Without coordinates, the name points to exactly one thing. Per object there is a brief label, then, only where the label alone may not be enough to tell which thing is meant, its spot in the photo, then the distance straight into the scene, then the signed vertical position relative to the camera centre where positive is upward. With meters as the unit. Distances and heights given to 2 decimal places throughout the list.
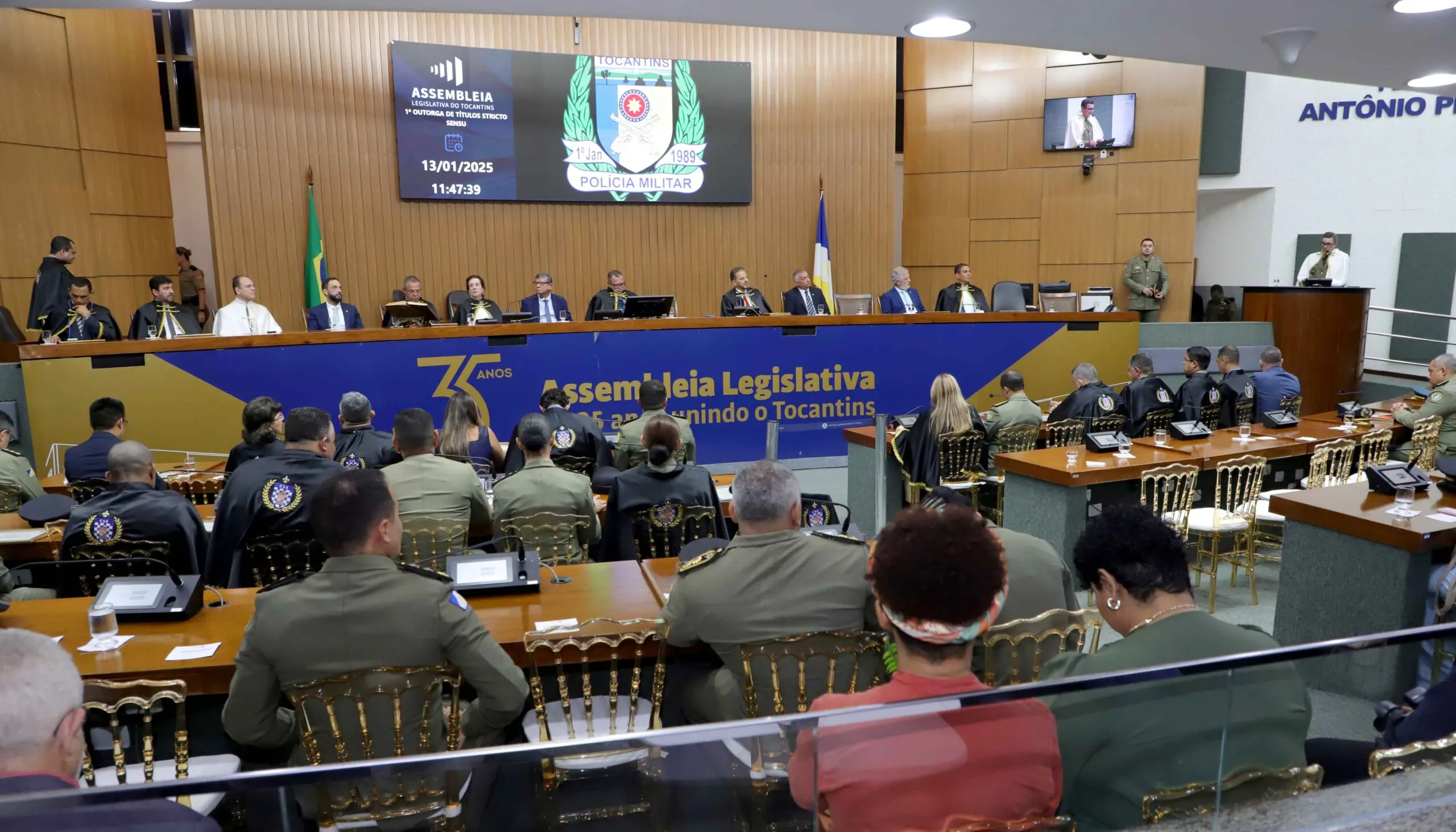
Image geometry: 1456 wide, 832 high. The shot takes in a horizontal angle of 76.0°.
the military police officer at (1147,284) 11.66 -0.04
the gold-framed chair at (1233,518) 4.98 -1.30
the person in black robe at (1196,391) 7.06 -0.84
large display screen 9.92 +1.72
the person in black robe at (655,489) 4.10 -0.90
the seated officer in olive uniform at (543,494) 3.97 -0.90
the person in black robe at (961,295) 10.37 -0.15
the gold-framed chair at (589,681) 2.46 -1.07
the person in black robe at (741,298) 9.51 -0.16
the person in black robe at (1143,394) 6.98 -0.85
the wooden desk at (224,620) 2.44 -0.99
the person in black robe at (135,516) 3.51 -0.88
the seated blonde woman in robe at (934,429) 5.90 -0.94
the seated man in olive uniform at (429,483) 3.90 -0.84
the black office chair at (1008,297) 10.80 -0.19
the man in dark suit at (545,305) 9.38 -0.23
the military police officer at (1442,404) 6.14 -0.82
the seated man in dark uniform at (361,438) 4.90 -0.82
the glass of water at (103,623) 2.61 -0.94
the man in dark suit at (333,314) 9.00 -0.30
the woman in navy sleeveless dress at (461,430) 5.04 -0.80
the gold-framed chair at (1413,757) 1.91 -0.98
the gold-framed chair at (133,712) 2.09 -0.98
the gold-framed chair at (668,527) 4.02 -1.05
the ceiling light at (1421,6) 3.76 +1.12
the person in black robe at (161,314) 7.80 -0.25
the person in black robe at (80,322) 7.09 -0.29
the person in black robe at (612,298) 9.45 -0.16
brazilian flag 9.66 +0.15
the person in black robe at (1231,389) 7.18 -0.83
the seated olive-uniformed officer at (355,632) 2.18 -0.82
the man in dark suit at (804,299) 9.73 -0.18
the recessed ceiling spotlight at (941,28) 4.52 +1.24
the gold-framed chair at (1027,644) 2.40 -0.95
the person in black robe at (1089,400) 6.63 -0.85
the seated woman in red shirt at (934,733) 1.56 -0.76
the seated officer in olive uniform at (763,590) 2.43 -0.80
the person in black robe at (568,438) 5.52 -0.93
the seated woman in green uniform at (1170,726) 1.72 -0.83
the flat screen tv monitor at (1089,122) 11.80 +2.01
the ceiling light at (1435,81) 5.53 +1.19
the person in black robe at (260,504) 3.66 -0.86
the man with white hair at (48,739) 1.38 -0.72
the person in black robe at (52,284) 7.46 +0.00
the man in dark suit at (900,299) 9.98 -0.18
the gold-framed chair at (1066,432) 6.51 -1.05
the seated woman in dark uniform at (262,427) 4.54 -0.69
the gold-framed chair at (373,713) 2.11 -1.00
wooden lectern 9.84 -0.64
